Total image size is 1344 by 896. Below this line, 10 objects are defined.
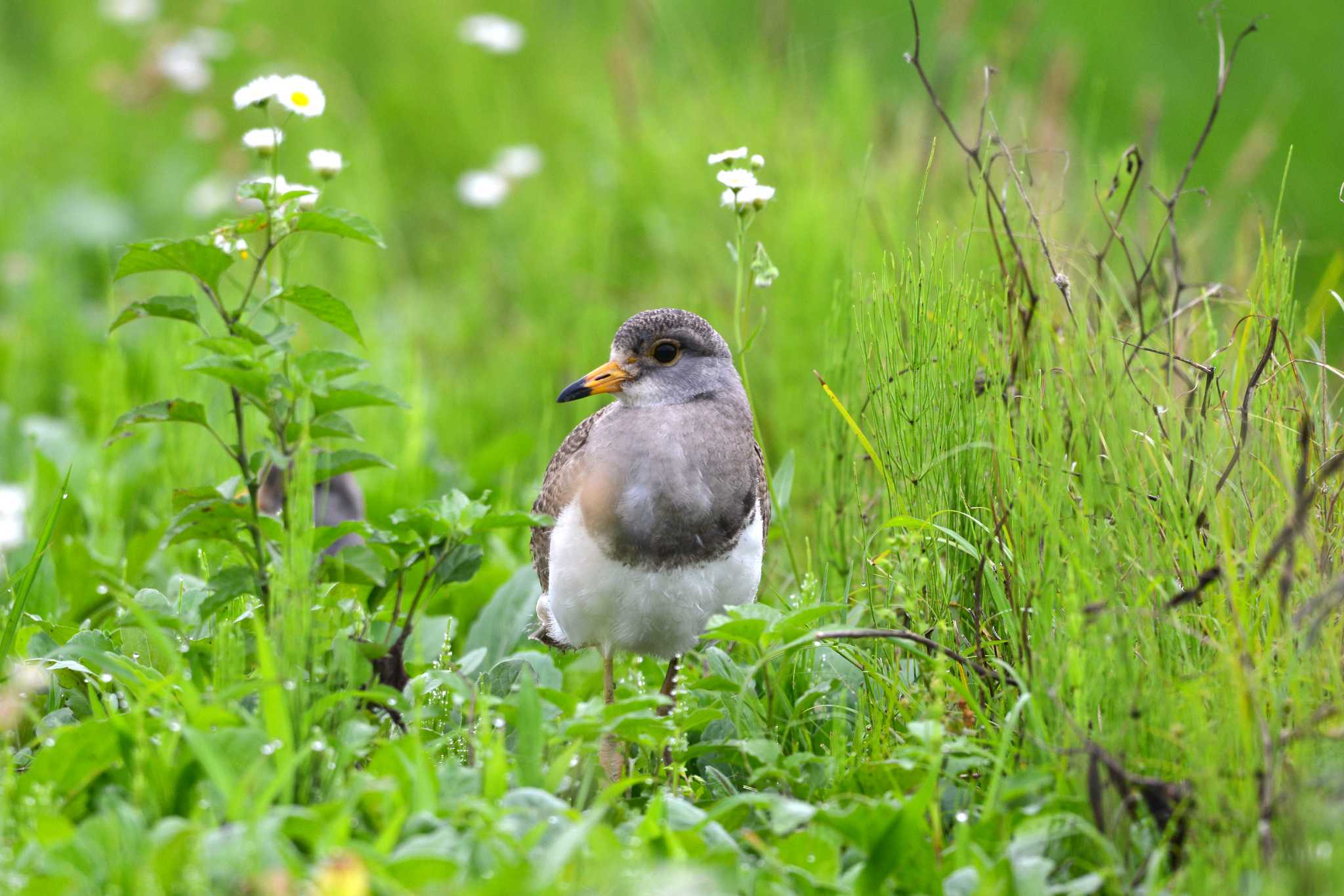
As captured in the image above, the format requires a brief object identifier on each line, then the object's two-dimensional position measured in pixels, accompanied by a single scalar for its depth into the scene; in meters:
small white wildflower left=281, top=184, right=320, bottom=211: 6.32
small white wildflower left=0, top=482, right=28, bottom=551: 9.12
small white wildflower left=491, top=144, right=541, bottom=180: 15.35
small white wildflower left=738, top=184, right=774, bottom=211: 7.26
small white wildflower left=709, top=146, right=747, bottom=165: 7.34
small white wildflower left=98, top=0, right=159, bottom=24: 18.31
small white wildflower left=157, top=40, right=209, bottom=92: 16.12
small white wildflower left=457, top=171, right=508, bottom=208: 14.80
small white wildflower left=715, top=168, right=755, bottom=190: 7.34
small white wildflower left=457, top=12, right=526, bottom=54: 15.98
